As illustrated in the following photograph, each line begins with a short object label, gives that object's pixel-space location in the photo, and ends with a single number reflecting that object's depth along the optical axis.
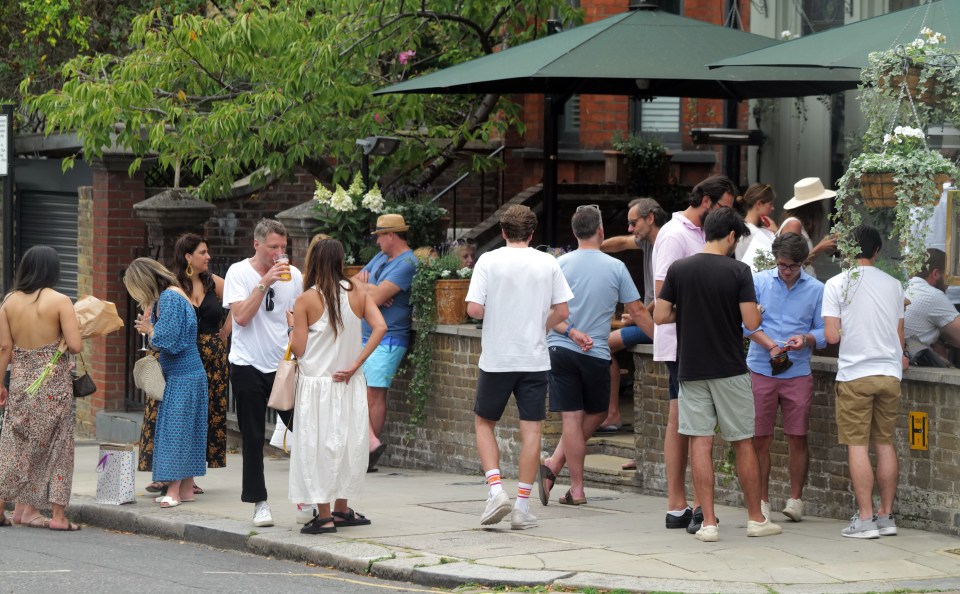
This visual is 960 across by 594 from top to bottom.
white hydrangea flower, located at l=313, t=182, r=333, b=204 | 22.84
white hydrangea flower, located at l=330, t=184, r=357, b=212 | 22.60
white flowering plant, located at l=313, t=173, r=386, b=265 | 22.67
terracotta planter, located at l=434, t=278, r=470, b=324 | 20.68
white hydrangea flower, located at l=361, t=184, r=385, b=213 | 22.38
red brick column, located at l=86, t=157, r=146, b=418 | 27.25
